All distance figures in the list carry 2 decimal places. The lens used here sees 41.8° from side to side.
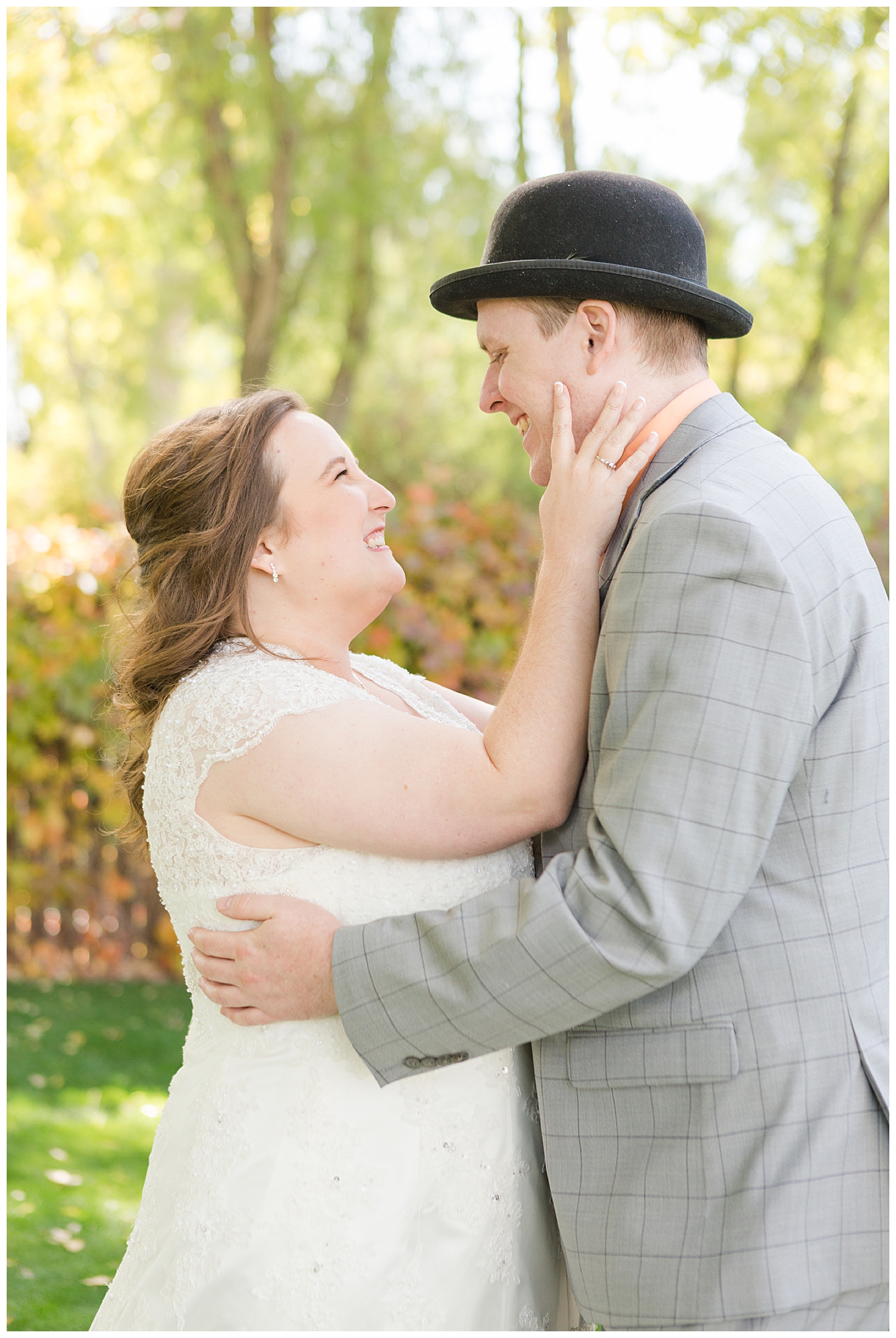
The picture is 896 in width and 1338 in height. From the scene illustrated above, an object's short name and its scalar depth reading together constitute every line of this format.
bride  2.04
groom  1.76
